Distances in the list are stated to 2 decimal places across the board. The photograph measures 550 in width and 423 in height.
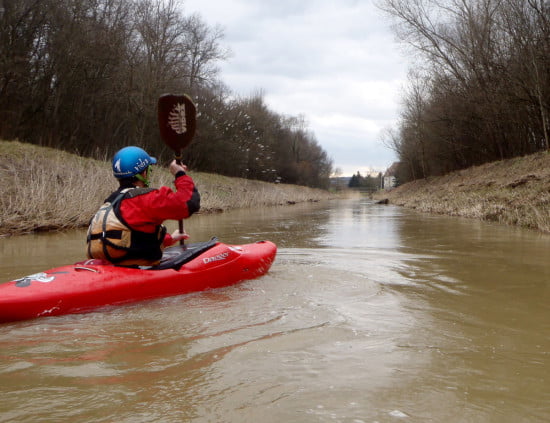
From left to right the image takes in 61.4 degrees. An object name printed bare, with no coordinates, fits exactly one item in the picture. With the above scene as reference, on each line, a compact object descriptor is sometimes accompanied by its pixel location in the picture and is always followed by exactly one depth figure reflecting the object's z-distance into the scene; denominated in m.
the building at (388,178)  88.35
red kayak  3.27
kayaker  3.62
